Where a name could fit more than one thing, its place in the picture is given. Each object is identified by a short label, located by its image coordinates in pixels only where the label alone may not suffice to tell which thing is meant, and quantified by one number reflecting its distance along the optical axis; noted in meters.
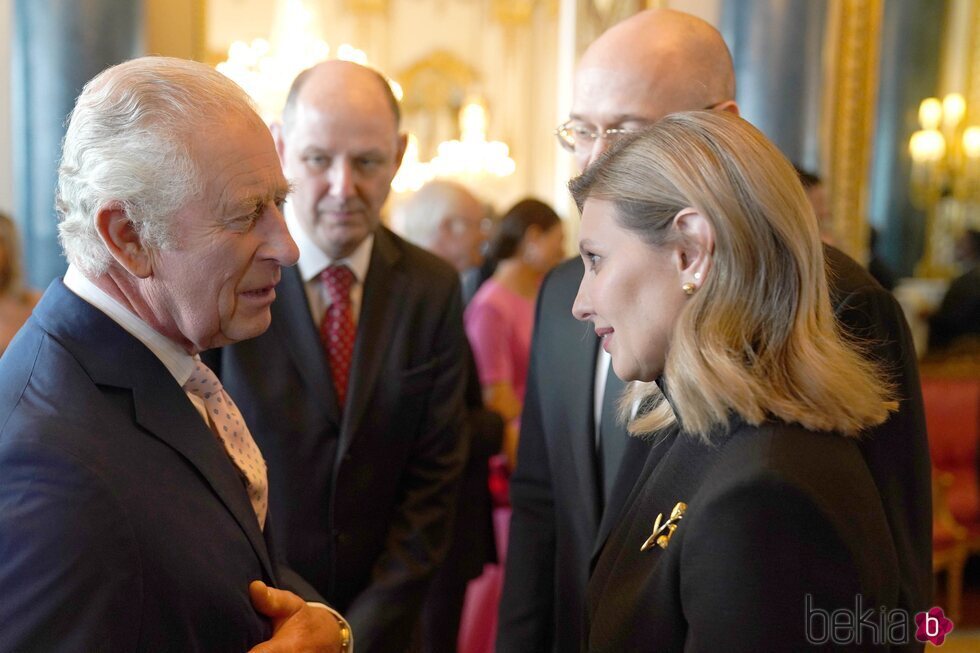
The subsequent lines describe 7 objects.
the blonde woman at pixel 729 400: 1.12
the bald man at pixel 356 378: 2.12
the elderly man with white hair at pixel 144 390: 1.14
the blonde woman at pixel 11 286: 3.71
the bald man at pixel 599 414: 1.68
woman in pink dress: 3.77
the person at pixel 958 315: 6.37
